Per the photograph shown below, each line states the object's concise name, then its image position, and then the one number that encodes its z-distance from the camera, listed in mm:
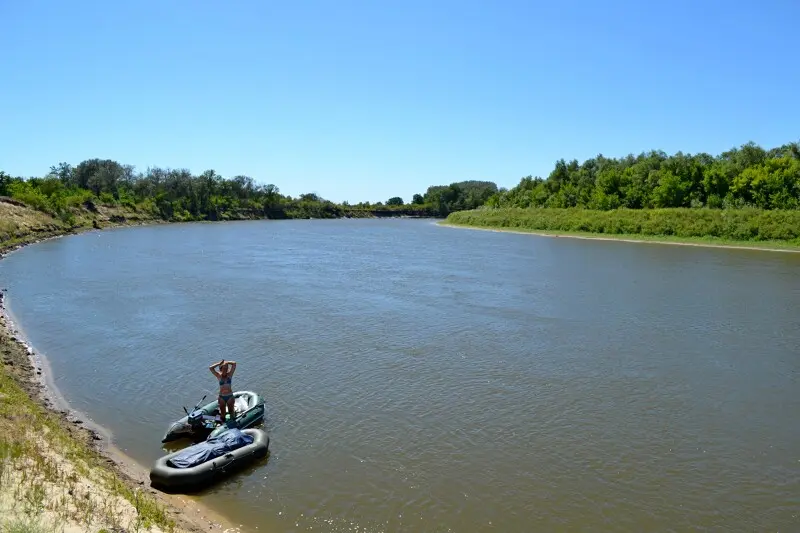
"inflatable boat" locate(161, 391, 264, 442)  14930
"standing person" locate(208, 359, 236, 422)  15586
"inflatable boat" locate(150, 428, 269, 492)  12470
